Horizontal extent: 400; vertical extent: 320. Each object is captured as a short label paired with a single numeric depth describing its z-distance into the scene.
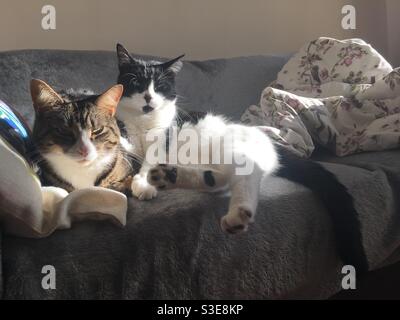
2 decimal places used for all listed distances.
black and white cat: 0.93
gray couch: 0.76
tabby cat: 0.95
